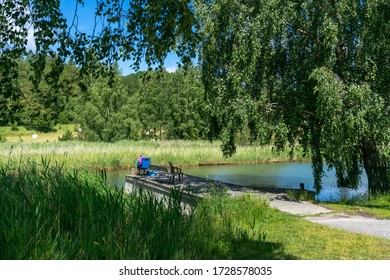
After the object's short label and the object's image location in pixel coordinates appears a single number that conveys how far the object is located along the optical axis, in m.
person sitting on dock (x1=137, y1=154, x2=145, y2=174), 20.86
